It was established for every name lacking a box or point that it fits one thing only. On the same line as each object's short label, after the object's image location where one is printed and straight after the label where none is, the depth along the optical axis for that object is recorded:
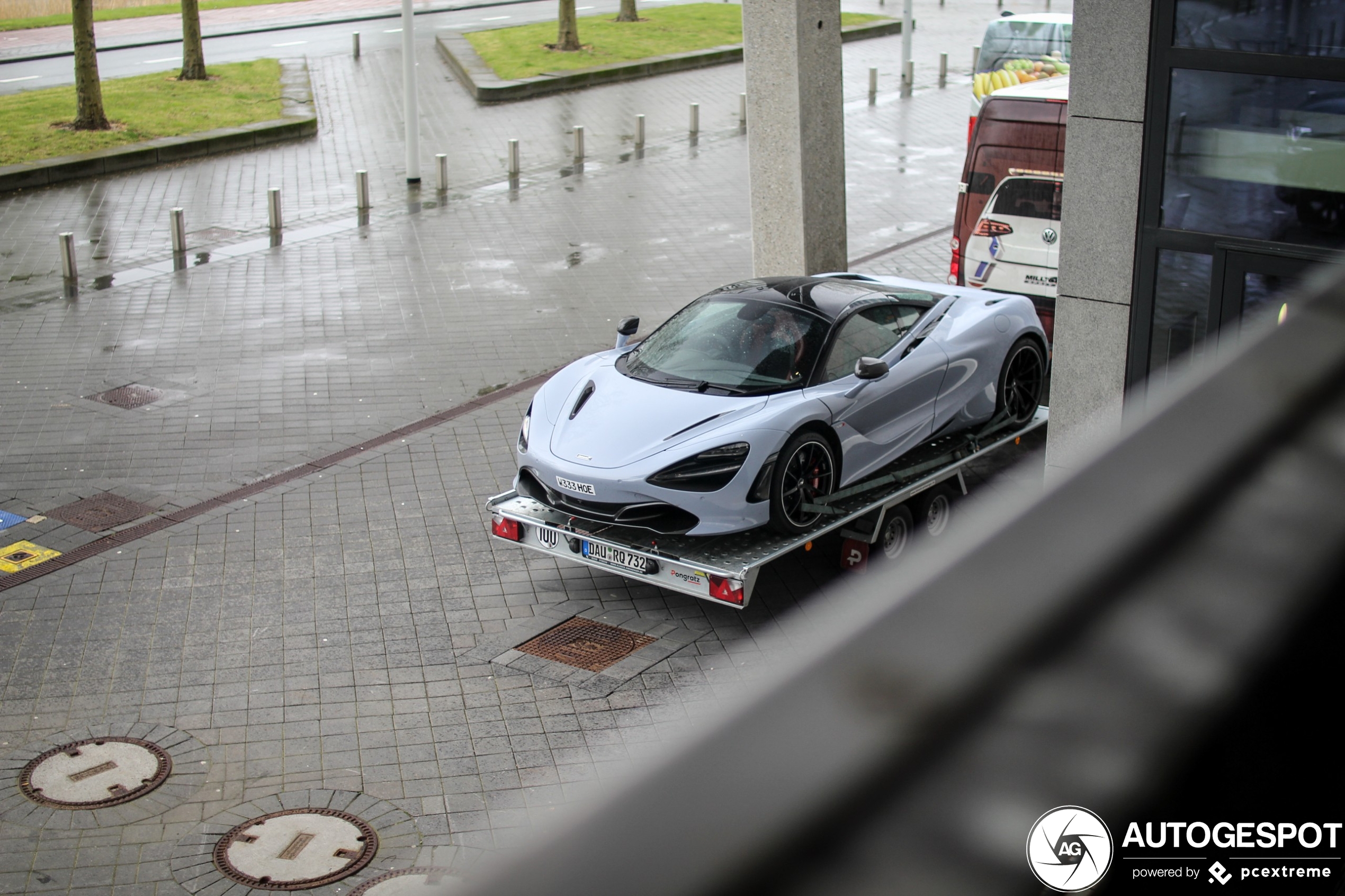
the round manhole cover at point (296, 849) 6.40
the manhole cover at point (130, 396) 12.77
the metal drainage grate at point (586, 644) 8.42
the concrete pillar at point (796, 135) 13.52
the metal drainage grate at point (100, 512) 10.29
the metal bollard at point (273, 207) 19.16
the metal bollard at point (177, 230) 17.84
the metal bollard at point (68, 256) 16.55
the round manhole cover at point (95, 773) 6.95
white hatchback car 13.44
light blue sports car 8.55
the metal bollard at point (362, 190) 20.25
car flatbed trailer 8.41
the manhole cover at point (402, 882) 6.27
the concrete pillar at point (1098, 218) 8.07
